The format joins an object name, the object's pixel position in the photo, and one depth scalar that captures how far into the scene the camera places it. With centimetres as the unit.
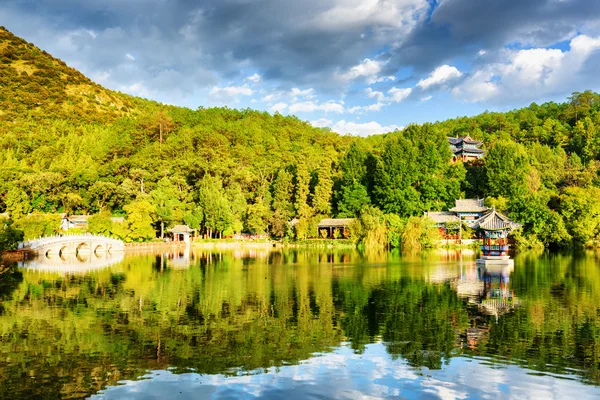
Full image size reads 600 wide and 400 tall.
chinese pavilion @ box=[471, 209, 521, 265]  2911
